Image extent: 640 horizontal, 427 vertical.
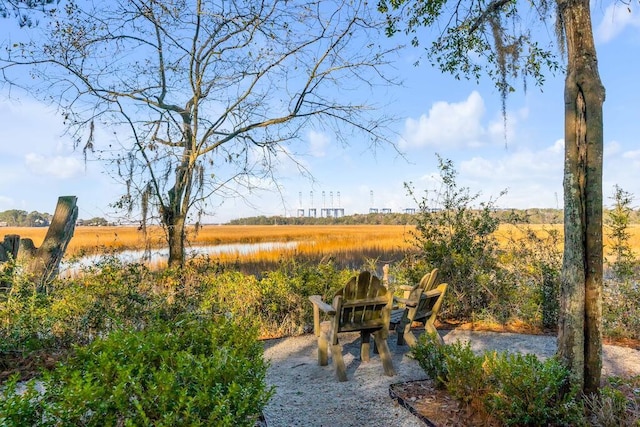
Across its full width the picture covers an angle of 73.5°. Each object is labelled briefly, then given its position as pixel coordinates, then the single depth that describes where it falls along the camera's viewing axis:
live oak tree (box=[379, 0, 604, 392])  2.98
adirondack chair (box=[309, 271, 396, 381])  4.16
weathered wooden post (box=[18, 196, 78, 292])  6.57
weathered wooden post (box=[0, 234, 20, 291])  7.13
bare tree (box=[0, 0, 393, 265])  8.02
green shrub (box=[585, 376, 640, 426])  2.64
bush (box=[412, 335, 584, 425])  2.73
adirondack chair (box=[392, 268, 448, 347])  4.75
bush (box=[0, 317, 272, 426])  1.78
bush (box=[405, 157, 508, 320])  6.96
